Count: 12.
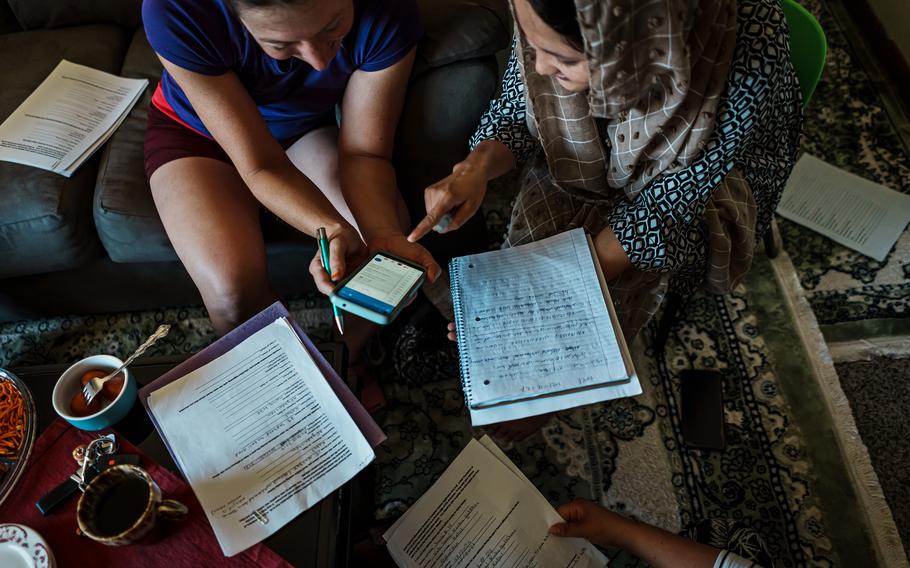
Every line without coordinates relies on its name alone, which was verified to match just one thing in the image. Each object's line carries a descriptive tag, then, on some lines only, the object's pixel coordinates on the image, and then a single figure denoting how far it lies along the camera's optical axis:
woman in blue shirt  1.06
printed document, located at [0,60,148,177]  1.34
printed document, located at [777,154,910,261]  1.64
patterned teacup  0.75
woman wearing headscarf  0.75
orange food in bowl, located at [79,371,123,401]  0.92
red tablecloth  0.79
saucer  0.77
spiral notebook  0.89
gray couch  1.25
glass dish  0.84
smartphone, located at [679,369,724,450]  1.37
